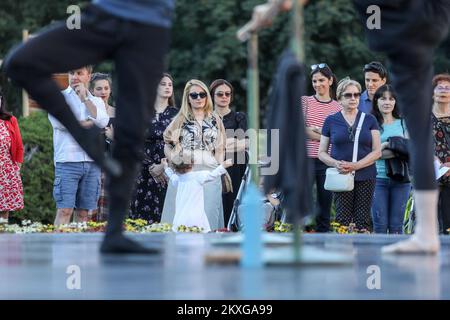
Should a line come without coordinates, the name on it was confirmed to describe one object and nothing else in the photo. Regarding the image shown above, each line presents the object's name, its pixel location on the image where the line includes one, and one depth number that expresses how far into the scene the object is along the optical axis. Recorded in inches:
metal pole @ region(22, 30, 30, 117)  783.1
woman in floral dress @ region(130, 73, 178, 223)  532.1
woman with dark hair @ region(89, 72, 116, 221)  528.7
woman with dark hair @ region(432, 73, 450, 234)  501.0
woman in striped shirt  514.6
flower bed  479.5
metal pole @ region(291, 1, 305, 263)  208.8
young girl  501.4
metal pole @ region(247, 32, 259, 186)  218.8
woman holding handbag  500.4
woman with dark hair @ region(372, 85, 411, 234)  499.5
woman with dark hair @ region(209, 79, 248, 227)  538.0
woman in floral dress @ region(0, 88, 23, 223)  550.3
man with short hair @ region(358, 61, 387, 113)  543.5
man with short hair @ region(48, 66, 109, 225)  501.7
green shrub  667.4
